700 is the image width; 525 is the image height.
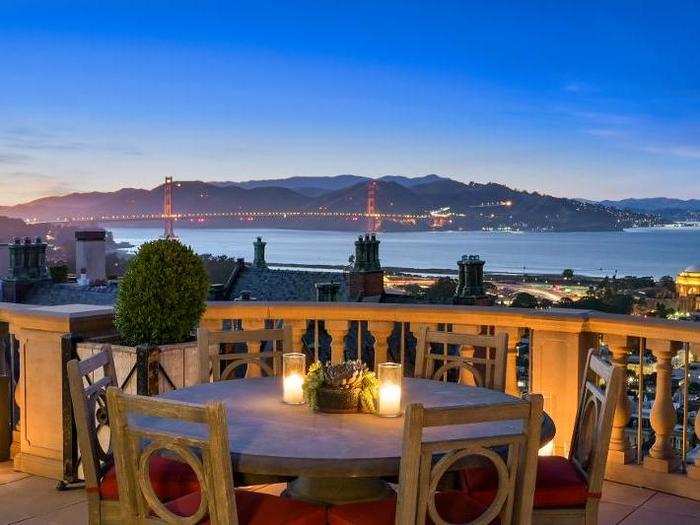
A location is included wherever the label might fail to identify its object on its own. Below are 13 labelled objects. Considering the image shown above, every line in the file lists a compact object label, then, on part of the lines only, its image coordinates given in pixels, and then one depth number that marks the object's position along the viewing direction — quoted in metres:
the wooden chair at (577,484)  3.13
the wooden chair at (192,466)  2.49
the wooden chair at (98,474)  3.11
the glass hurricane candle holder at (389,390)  3.20
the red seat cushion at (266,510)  2.81
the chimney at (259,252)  28.06
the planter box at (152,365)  4.63
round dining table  2.65
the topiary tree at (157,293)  4.79
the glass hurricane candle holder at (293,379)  3.45
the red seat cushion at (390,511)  2.79
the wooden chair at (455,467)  2.45
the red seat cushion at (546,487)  3.13
